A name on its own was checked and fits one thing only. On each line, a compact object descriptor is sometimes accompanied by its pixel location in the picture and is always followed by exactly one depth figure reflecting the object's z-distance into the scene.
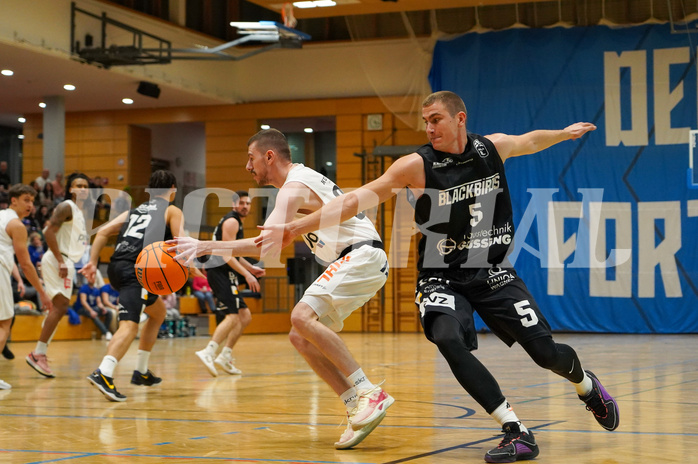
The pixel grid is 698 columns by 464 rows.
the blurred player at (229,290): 9.91
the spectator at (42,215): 19.75
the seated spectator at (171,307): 18.72
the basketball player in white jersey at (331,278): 4.94
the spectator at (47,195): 20.42
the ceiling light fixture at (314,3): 18.55
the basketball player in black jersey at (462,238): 4.61
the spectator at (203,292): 20.70
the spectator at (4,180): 22.38
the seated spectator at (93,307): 17.72
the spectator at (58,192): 20.15
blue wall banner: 18.52
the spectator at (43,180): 21.18
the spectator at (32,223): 18.92
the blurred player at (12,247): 8.73
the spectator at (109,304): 18.17
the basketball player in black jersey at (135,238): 7.92
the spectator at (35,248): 17.17
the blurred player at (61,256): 9.51
